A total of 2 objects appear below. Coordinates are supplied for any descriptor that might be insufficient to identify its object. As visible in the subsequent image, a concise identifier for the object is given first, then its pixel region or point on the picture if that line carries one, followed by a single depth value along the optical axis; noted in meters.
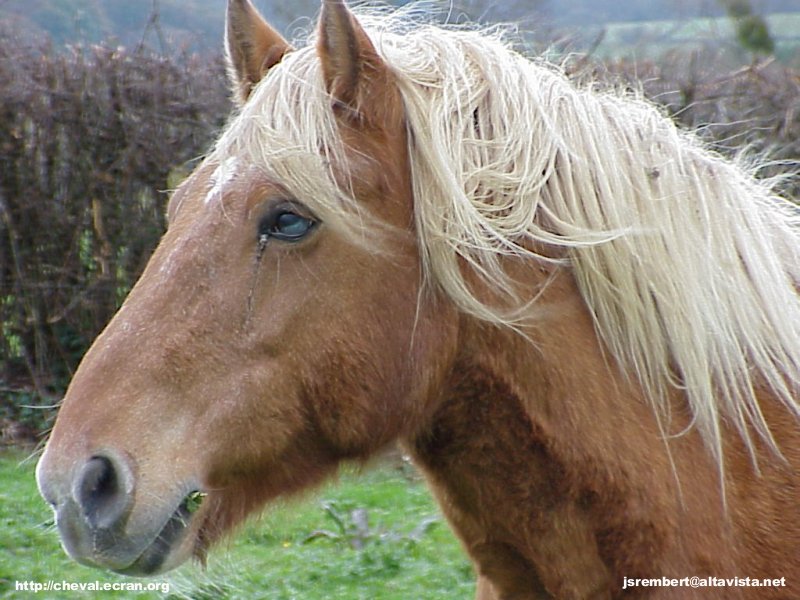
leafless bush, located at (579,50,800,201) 15.00
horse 4.07
